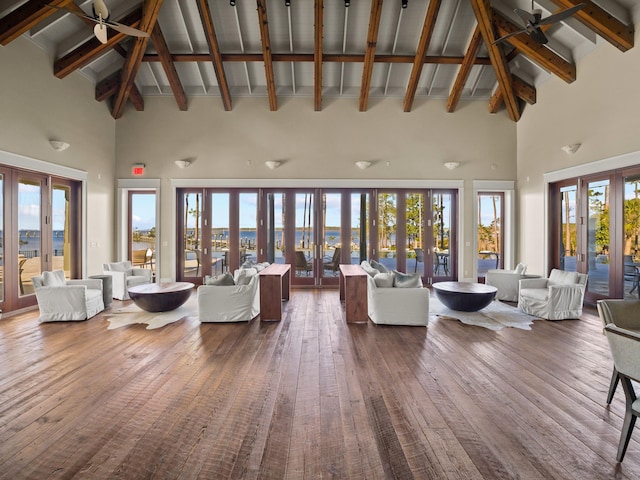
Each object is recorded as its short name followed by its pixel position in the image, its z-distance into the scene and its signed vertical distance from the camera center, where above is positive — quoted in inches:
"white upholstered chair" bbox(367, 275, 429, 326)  191.6 -37.1
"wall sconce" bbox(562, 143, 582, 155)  252.1 +68.8
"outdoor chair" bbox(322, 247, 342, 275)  330.3 -22.0
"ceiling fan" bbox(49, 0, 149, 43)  158.4 +108.3
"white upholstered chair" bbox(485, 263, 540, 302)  259.8 -33.6
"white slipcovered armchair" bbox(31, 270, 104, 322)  201.0 -35.6
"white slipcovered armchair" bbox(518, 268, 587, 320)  210.2 -37.3
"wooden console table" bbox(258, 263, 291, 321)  205.8 -33.8
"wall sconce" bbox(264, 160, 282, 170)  317.1 +71.7
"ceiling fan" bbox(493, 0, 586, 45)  160.1 +108.4
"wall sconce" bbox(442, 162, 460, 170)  318.7 +70.8
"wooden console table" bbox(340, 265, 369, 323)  202.8 -34.6
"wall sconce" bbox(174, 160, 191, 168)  316.8 +72.4
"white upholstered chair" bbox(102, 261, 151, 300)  266.8 -28.8
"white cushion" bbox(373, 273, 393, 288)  196.7 -23.6
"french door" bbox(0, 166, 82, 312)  217.9 +7.6
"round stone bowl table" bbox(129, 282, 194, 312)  214.1 -35.6
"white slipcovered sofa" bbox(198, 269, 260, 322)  198.5 -36.4
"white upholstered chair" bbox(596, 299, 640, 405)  108.3 -23.9
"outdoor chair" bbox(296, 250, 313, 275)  330.6 -23.9
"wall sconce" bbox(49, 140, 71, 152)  243.0 +69.3
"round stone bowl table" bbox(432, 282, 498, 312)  213.5 -35.9
